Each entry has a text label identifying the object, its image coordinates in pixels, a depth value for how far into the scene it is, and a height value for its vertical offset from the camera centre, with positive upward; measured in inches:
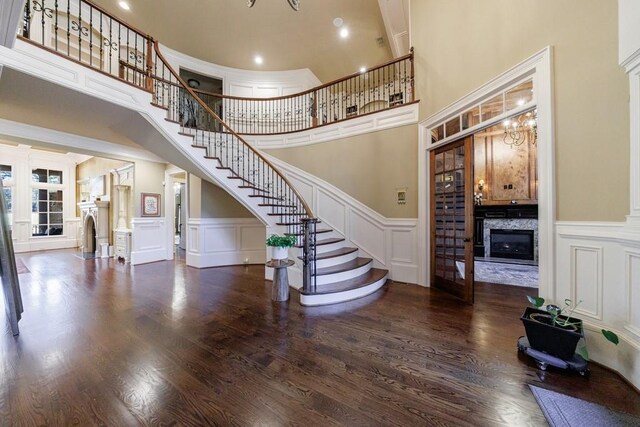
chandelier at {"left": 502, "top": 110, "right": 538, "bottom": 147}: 201.3 +76.4
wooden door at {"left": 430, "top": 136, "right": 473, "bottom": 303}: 129.4 -3.0
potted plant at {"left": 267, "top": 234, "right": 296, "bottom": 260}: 135.6 -17.9
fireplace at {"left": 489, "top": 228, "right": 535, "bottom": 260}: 239.3 -32.2
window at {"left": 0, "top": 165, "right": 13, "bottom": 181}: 305.5 +53.7
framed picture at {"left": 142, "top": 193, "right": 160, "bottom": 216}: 243.4 +10.5
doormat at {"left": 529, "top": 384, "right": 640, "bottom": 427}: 54.4 -48.0
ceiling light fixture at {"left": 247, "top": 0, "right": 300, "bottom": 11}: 113.8 +103.7
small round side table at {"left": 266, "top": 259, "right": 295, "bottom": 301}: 134.3 -38.4
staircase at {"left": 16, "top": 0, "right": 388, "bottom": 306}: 134.9 +19.7
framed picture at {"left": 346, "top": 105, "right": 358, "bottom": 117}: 275.9 +121.6
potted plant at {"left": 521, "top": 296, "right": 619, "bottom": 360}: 71.9 -36.8
